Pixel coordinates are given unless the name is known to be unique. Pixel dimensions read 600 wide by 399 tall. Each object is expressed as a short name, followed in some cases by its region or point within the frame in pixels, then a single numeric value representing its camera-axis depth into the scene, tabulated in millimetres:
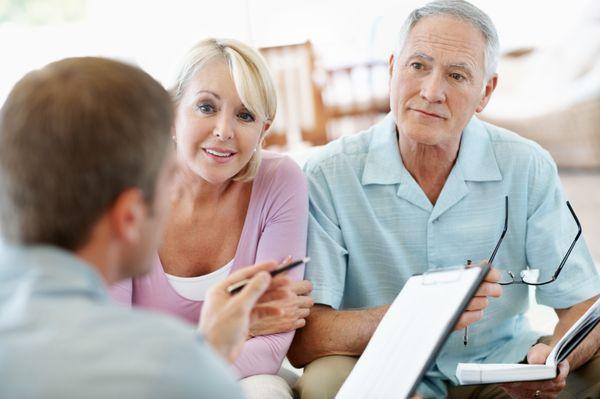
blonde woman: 1905
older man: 1995
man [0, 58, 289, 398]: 831
